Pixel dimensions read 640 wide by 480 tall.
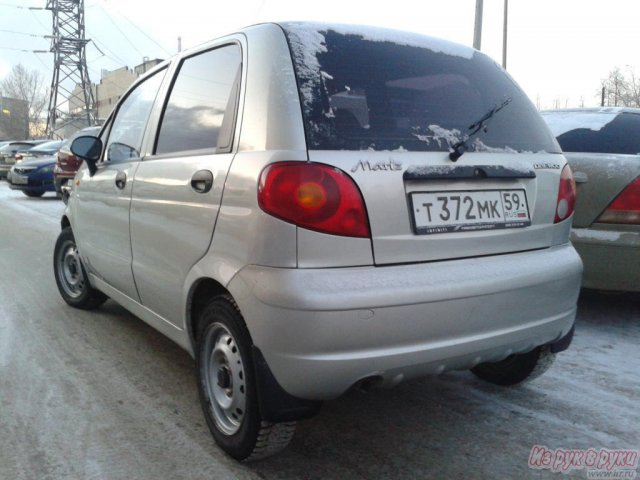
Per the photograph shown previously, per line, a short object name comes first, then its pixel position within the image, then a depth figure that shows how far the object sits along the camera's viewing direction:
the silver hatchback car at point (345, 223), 2.01
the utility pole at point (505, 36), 19.44
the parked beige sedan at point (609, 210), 3.80
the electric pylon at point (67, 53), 43.78
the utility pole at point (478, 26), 15.43
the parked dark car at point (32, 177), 13.93
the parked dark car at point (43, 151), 15.96
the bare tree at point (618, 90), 45.69
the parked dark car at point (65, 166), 10.81
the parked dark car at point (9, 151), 19.64
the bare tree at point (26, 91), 78.56
